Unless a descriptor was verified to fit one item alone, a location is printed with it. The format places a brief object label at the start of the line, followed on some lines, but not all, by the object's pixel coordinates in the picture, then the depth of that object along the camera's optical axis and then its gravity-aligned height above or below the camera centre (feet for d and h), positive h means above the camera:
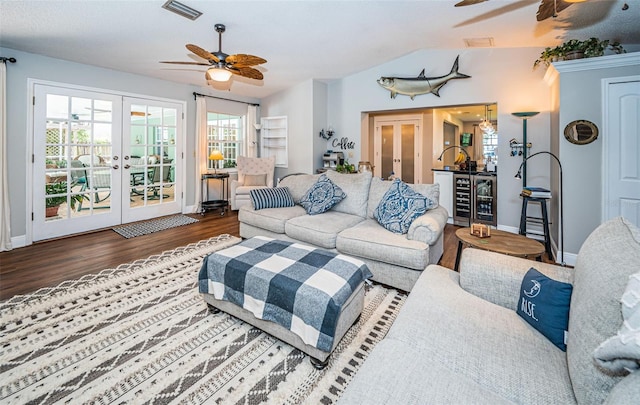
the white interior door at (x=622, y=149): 9.73 +1.80
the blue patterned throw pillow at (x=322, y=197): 11.60 +0.21
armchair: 18.94 +1.76
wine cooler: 15.92 +0.19
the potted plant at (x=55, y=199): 13.62 +0.14
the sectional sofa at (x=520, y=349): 2.77 -1.85
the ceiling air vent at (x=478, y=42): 13.74 +7.68
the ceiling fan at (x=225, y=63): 10.66 +5.23
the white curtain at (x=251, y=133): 22.52 +5.29
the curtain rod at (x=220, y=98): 18.91 +7.22
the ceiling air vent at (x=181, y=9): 9.32 +6.29
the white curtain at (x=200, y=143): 19.18 +3.89
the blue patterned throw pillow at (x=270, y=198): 12.53 +0.18
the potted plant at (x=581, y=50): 9.97 +5.34
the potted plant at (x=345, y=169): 17.58 +2.00
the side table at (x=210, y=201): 19.39 +0.22
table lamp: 19.67 +3.08
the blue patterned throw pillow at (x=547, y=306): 4.05 -1.51
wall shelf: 21.75 +4.83
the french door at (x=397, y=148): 24.53 +4.63
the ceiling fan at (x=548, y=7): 6.89 +4.74
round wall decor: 10.21 +2.49
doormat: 14.61 -1.27
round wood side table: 6.84 -1.01
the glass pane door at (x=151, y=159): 16.40 +2.56
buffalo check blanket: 5.36 -1.65
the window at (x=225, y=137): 21.02 +4.82
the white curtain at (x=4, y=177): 11.59 +0.99
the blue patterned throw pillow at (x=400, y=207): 9.28 -0.15
